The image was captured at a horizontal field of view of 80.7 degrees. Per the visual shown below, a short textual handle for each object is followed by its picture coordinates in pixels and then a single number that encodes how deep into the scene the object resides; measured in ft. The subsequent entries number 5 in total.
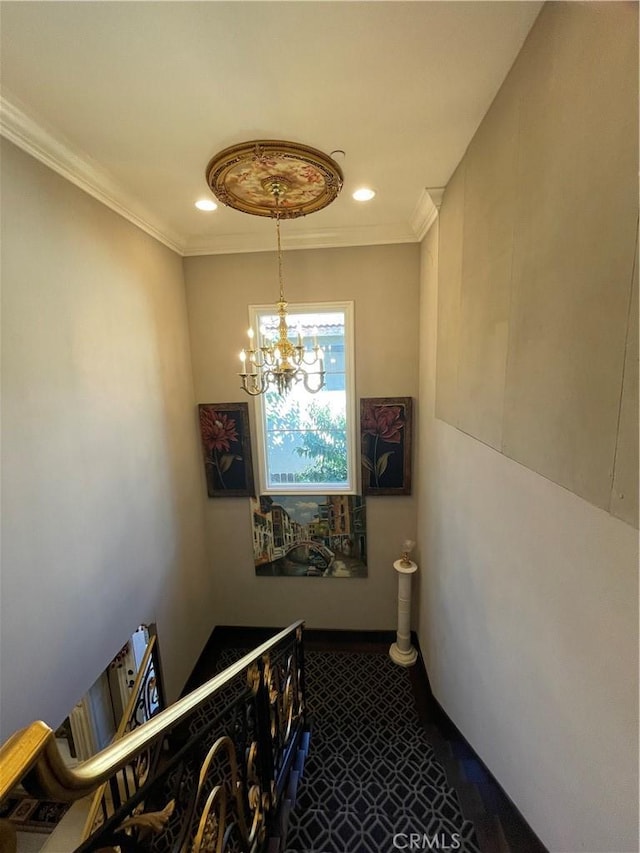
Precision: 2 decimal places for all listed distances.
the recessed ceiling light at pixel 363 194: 7.84
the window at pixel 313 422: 11.01
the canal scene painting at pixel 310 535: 11.69
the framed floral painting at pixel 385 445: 11.00
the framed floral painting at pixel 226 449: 11.47
